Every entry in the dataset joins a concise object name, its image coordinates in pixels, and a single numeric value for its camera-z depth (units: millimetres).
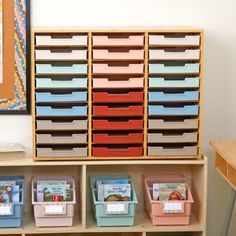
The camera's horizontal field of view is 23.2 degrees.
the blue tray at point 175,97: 2795
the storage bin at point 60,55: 2732
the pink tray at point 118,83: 2762
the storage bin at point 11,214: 2748
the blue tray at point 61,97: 2754
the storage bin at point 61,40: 2717
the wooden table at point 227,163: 2510
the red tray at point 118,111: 2779
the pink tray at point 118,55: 2748
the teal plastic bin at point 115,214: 2793
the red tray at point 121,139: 2803
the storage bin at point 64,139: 2781
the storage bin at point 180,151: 2838
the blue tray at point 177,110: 2807
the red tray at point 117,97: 2770
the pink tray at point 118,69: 2760
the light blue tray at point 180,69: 2781
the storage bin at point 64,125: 2775
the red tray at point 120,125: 2795
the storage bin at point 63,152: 2783
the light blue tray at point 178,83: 2787
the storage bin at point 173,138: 2822
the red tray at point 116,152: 2805
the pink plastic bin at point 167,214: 2830
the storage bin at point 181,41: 2760
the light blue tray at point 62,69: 2744
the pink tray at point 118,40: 2732
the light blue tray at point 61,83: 2750
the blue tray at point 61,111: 2762
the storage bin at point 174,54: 2764
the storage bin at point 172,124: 2814
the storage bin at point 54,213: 2770
